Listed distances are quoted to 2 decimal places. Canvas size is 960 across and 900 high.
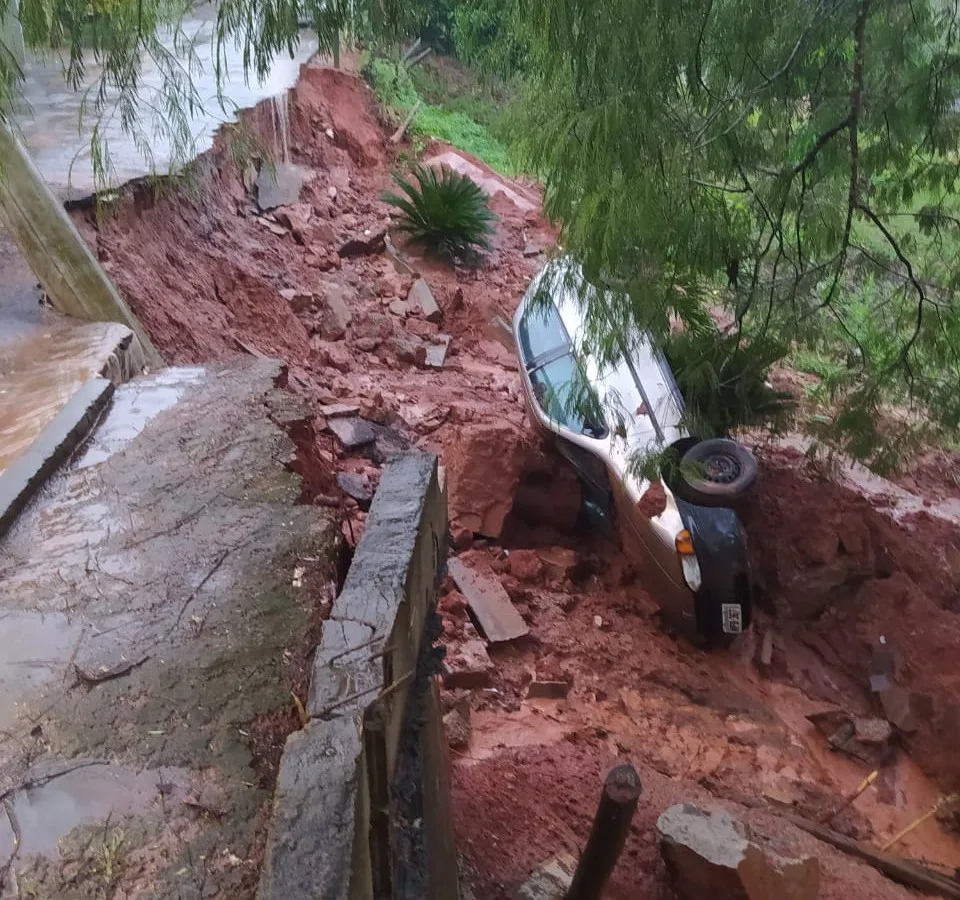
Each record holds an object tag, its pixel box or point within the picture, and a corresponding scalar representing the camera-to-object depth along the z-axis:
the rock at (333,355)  6.51
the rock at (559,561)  5.88
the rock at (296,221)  7.82
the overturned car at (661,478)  4.94
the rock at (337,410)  5.09
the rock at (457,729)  4.02
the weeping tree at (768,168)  3.09
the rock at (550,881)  3.19
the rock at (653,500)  5.09
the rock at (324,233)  8.07
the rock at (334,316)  6.95
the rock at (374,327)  7.26
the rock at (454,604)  5.05
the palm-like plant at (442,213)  8.80
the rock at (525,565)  5.72
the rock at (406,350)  7.27
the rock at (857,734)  4.93
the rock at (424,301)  8.04
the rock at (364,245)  8.31
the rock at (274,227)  7.53
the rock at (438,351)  7.42
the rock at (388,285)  8.06
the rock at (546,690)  4.75
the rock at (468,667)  4.59
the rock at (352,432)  4.82
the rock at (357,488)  3.55
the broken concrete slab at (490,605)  5.08
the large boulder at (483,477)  5.89
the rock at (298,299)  6.80
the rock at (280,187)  7.81
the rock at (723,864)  3.12
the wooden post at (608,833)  2.84
